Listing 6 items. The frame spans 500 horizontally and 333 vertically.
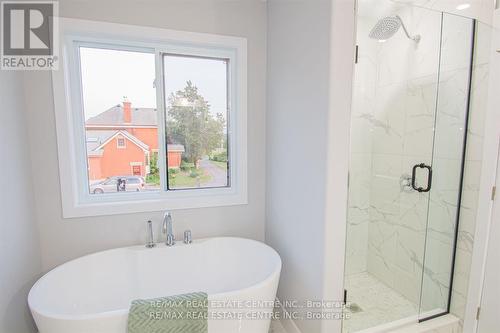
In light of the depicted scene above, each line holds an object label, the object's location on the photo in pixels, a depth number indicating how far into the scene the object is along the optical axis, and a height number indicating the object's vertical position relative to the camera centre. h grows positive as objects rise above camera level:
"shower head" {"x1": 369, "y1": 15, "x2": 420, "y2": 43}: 1.89 +0.94
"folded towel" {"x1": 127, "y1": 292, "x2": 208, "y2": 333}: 1.19 -0.85
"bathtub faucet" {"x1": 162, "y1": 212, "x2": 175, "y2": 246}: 1.88 -0.65
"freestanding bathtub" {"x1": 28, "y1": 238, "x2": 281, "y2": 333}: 1.17 -0.91
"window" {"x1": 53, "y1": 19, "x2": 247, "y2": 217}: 1.80 +0.20
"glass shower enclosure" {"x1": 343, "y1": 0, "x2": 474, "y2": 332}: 1.76 -0.13
